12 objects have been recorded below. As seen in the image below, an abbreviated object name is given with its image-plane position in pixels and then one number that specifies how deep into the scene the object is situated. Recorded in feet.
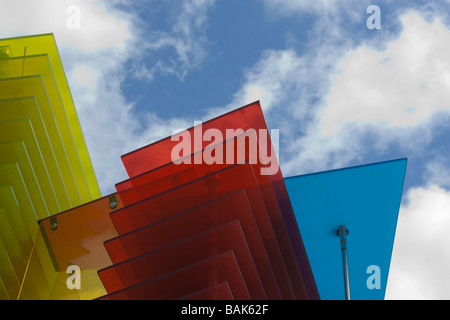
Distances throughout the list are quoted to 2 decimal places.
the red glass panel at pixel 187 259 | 25.35
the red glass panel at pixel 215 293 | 21.85
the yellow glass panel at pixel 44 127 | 33.12
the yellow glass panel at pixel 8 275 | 31.94
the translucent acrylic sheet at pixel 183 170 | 28.14
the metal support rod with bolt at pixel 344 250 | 27.61
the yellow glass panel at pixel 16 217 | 32.65
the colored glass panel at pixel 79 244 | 29.19
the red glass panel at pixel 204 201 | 27.32
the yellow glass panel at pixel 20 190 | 32.60
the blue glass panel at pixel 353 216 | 31.24
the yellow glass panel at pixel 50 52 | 35.83
